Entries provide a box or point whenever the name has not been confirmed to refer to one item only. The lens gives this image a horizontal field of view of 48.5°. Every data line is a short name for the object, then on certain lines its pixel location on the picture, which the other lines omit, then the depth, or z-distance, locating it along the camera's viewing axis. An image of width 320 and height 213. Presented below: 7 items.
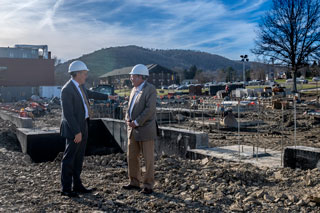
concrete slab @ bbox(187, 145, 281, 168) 6.96
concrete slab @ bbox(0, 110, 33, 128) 13.06
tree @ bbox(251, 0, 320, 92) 38.31
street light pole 52.47
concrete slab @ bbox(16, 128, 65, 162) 10.74
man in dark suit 5.09
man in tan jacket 5.14
